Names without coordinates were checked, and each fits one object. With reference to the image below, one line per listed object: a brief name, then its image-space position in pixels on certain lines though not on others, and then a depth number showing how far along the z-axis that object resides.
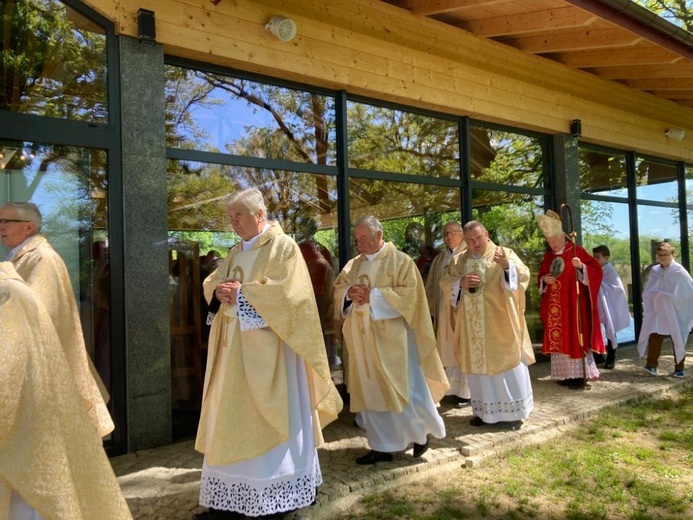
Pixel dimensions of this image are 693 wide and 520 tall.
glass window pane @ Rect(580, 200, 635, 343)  9.17
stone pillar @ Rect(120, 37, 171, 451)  4.52
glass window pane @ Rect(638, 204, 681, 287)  10.30
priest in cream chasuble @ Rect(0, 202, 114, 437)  3.17
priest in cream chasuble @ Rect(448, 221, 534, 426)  5.06
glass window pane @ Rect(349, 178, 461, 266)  6.44
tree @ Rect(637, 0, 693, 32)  14.92
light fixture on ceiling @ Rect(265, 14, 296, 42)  5.26
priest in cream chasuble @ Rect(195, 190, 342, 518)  3.21
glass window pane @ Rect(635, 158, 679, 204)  10.24
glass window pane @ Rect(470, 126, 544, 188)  7.65
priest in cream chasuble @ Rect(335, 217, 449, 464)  4.20
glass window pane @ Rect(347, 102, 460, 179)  6.42
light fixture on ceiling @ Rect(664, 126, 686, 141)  10.12
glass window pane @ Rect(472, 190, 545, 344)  7.75
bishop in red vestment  6.72
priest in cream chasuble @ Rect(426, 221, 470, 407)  6.01
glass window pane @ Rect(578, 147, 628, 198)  9.08
